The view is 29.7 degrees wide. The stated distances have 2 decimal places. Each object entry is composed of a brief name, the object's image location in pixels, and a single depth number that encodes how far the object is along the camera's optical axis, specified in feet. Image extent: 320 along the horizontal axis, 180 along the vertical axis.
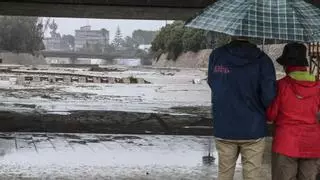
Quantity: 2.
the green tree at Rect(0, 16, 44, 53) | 391.86
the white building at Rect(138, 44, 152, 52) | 595.72
